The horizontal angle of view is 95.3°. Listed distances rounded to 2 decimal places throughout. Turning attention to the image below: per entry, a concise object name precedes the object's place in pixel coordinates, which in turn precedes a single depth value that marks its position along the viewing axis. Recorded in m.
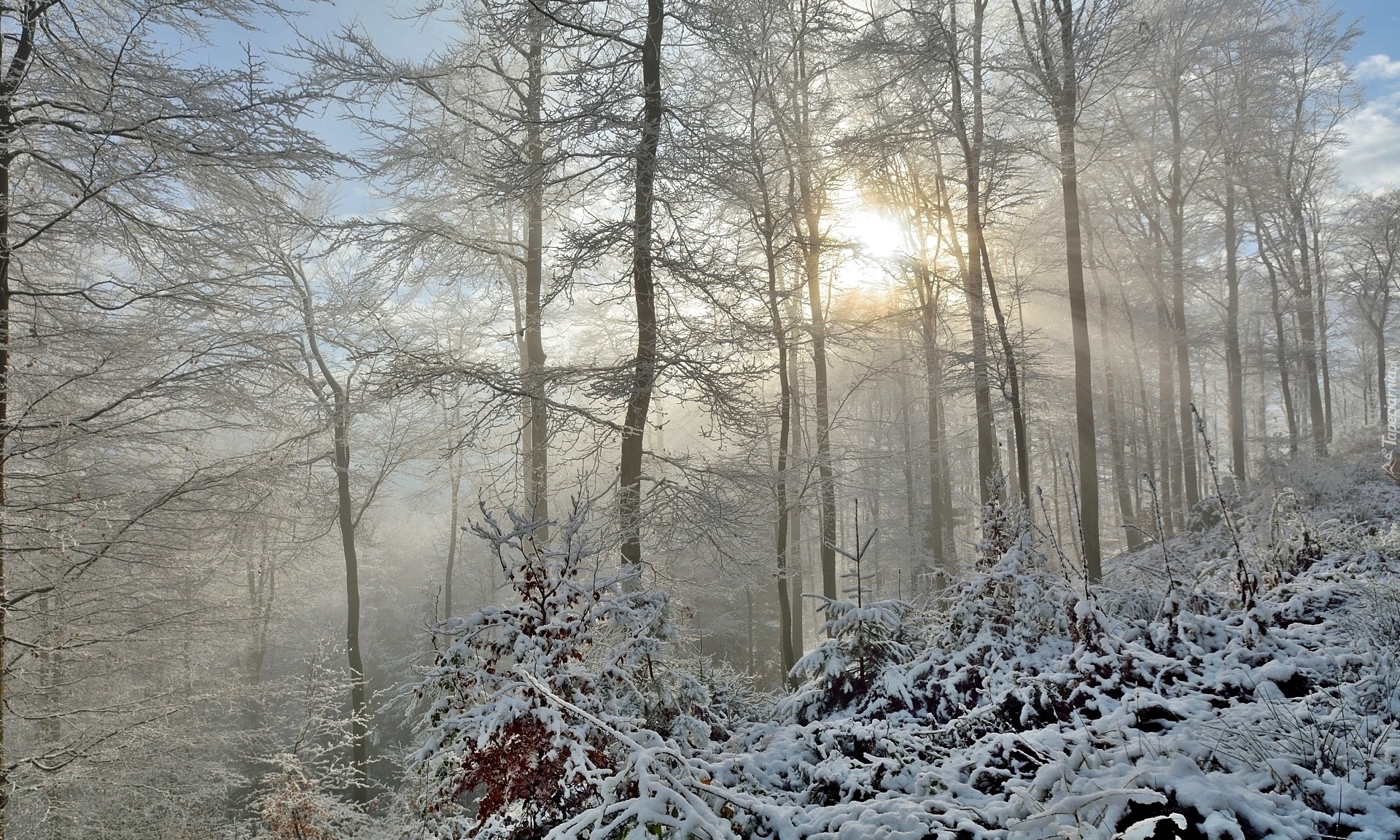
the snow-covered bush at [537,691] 3.29
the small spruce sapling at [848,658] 4.80
